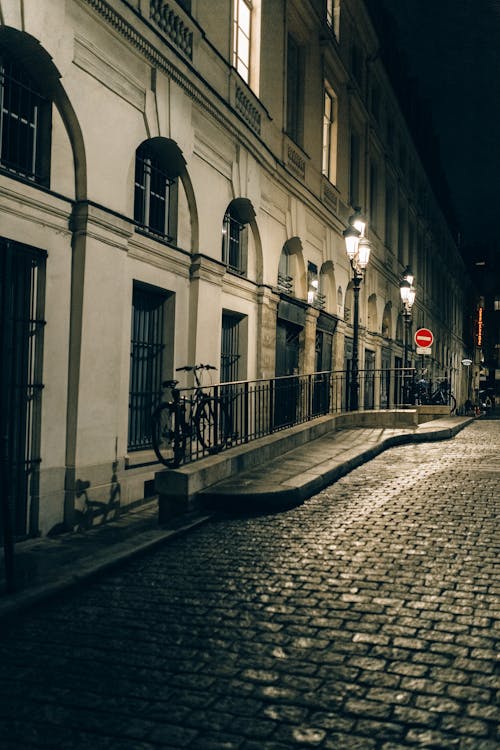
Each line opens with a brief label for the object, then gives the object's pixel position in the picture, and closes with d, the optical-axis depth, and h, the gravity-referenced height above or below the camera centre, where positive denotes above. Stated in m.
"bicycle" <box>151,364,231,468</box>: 8.30 -0.48
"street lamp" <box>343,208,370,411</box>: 15.20 +2.89
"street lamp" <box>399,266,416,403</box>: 21.11 +2.88
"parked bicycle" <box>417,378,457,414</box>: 23.17 -0.14
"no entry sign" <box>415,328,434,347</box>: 22.73 +1.68
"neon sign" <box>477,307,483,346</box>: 73.00 +6.93
